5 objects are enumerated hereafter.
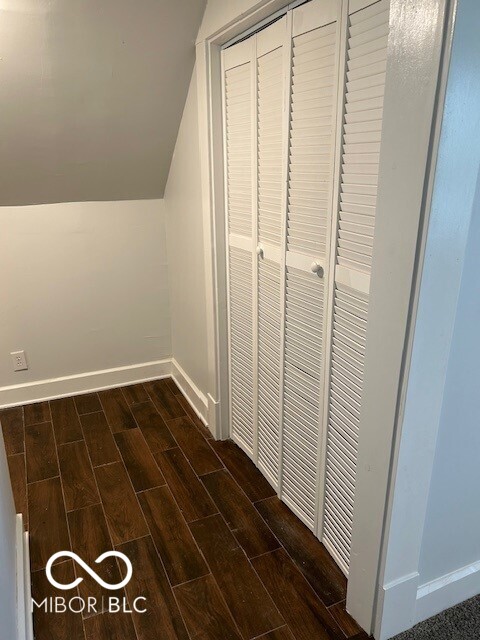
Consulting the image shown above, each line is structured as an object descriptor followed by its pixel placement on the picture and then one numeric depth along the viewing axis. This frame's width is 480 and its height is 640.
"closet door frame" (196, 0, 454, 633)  0.96
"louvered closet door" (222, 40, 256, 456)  1.79
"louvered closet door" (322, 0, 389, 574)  1.18
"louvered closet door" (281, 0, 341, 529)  1.36
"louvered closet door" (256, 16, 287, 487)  1.58
